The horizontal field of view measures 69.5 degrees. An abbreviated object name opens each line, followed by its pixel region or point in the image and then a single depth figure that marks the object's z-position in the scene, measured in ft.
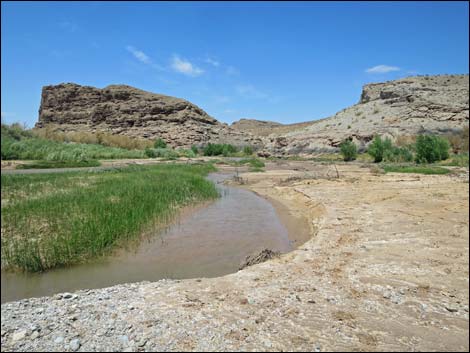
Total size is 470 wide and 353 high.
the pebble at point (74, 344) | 8.19
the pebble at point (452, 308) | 11.07
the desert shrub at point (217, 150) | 167.84
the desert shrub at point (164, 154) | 126.13
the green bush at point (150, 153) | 122.42
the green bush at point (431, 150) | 81.24
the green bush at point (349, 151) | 108.37
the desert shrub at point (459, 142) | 94.30
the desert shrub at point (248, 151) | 170.20
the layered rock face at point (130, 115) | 211.82
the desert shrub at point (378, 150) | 95.66
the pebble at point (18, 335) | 8.07
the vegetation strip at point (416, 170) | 55.18
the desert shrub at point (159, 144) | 163.37
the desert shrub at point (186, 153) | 146.72
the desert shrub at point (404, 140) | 111.69
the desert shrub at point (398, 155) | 89.29
